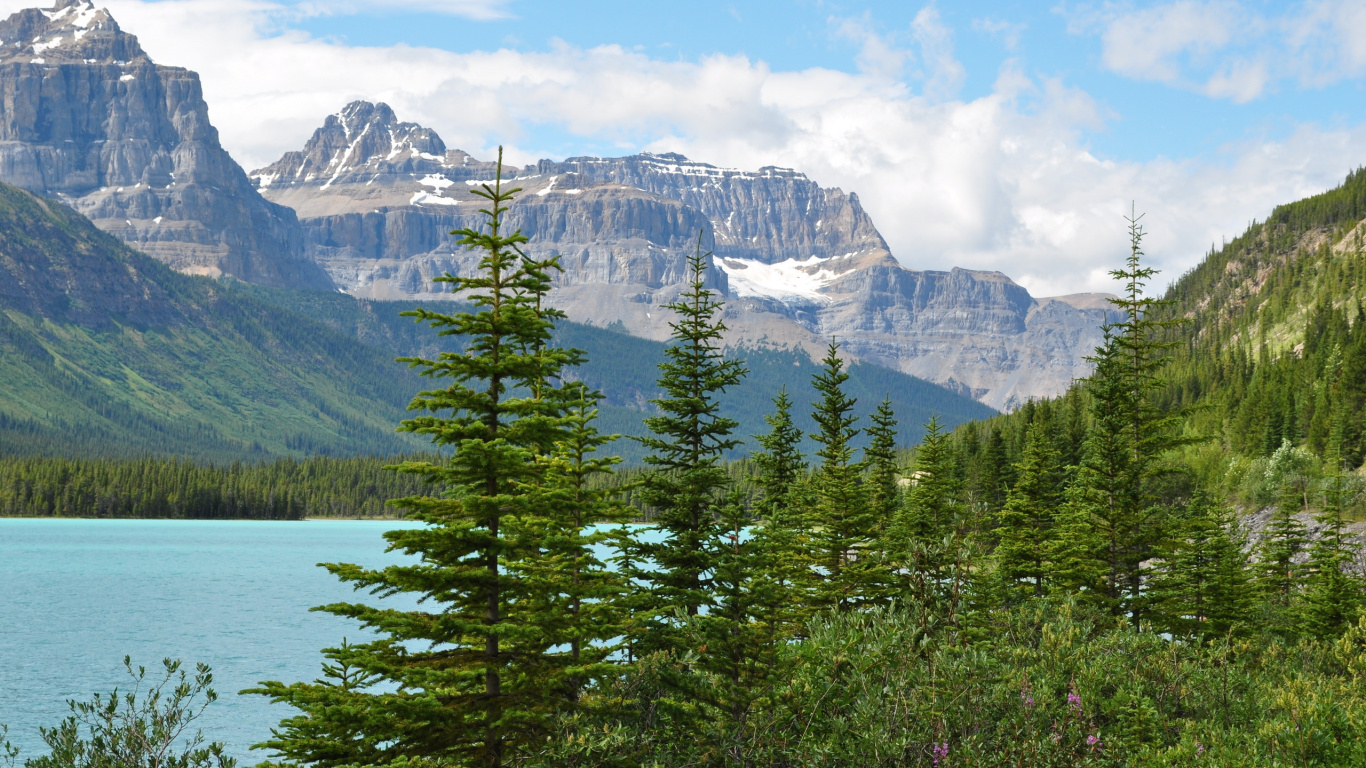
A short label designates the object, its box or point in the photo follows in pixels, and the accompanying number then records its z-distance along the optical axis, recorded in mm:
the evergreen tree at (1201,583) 41688
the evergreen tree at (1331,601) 41500
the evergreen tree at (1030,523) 48219
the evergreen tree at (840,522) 38938
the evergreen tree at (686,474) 26766
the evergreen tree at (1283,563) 53422
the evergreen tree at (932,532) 18328
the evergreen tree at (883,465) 53750
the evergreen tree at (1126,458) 41750
